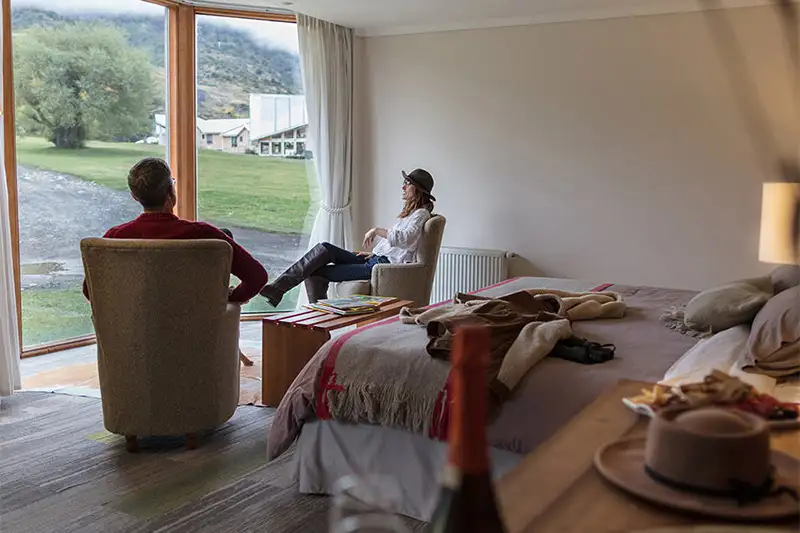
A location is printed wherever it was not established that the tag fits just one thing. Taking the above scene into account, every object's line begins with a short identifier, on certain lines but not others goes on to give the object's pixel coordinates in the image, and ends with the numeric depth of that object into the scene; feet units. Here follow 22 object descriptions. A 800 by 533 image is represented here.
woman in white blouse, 15.74
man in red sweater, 10.12
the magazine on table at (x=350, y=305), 12.32
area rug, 12.74
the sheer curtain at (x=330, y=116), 18.74
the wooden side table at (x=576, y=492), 2.43
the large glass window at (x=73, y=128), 15.21
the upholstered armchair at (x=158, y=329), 9.66
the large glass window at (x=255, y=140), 18.48
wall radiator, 17.94
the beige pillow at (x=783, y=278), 8.30
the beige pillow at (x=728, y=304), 8.07
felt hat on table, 2.41
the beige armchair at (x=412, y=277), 15.26
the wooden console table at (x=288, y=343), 11.44
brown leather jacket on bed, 7.63
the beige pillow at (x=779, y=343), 6.78
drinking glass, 1.92
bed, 7.08
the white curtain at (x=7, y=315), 12.39
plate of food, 3.06
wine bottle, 1.81
